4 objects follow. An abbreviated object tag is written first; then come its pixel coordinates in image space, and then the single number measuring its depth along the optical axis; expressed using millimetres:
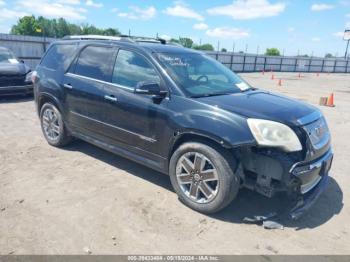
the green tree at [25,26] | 84125
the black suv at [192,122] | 3395
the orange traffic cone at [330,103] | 12284
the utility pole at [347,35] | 68562
